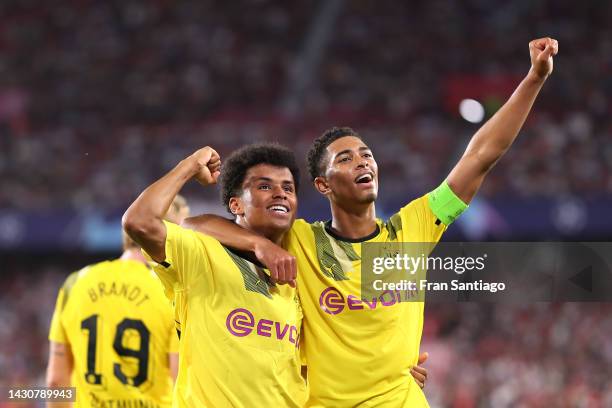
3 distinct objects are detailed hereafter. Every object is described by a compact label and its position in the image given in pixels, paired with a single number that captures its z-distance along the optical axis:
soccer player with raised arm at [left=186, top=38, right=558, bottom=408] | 8.66
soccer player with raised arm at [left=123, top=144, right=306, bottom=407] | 7.95
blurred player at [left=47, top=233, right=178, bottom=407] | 11.51
